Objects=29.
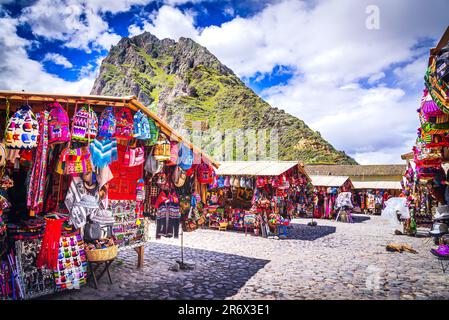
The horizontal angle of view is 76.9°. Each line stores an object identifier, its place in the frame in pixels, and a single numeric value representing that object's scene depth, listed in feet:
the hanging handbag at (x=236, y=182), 45.03
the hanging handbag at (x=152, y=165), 22.13
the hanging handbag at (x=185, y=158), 23.50
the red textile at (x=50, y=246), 15.92
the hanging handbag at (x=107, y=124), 18.07
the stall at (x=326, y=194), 69.82
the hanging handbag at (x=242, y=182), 44.75
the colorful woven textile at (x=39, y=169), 15.76
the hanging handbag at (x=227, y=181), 45.75
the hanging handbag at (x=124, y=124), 18.70
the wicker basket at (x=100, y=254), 17.62
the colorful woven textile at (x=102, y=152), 17.57
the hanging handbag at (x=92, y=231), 18.28
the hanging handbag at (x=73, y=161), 16.92
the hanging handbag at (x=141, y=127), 19.45
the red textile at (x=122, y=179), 20.25
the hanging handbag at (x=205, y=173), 25.91
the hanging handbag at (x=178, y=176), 23.91
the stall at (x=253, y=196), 42.01
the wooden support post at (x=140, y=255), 22.82
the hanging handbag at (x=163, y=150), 21.66
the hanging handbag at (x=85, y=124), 16.89
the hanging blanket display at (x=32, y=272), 15.14
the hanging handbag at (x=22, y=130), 14.71
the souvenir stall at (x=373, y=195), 86.94
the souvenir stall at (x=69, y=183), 15.34
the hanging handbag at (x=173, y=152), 22.87
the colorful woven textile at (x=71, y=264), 16.25
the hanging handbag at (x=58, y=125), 16.34
